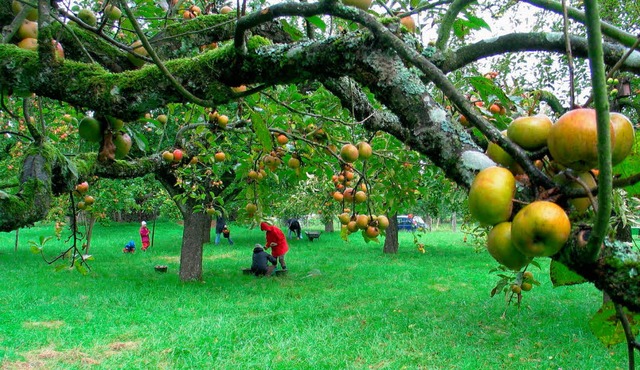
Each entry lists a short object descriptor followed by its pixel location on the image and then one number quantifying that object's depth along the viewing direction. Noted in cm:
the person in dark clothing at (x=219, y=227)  1862
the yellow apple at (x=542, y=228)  62
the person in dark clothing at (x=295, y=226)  2098
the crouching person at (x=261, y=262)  1102
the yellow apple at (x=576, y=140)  63
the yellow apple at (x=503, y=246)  73
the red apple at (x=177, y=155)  397
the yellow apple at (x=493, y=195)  70
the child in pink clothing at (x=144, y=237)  1645
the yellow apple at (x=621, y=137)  67
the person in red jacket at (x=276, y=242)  1109
